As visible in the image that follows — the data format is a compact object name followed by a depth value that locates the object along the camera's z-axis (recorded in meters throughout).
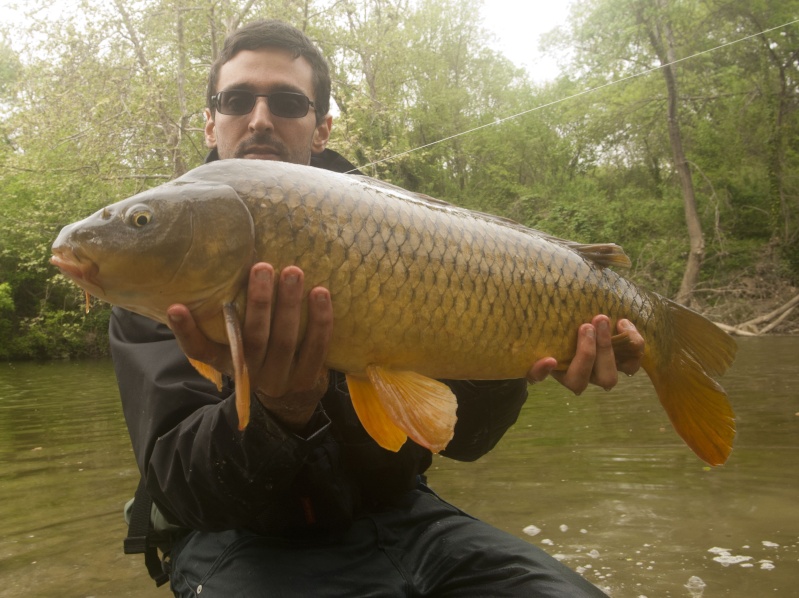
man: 1.38
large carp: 1.19
